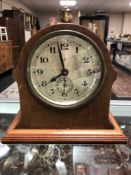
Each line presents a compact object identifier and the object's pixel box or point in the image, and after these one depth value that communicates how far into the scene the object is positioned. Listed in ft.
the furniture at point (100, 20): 16.32
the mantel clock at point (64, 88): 1.26
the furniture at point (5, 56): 9.99
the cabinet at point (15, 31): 11.54
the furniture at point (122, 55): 11.47
